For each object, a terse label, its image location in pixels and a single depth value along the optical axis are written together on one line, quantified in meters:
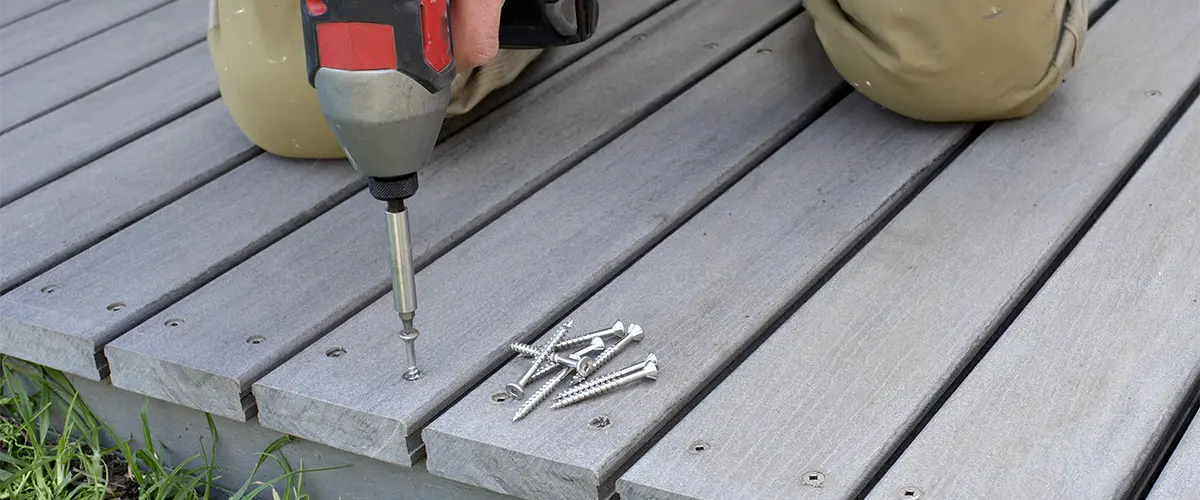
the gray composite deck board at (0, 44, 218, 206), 2.28
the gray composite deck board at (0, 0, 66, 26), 2.69
